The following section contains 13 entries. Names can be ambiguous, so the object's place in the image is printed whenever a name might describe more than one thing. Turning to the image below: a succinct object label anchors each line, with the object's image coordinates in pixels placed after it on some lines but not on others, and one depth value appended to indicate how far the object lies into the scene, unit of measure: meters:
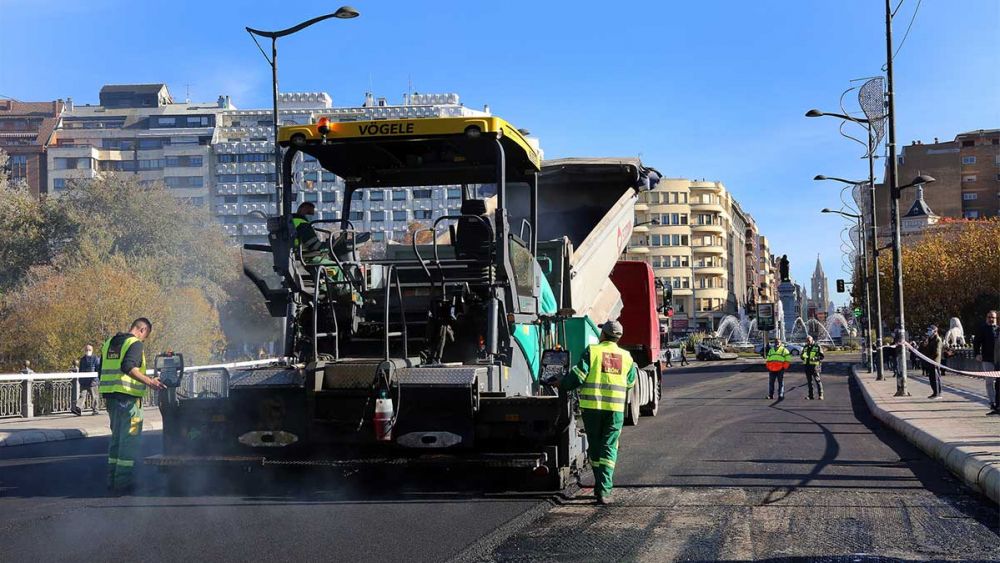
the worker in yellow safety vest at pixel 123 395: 8.71
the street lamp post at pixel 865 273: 38.41
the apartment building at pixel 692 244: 114.69
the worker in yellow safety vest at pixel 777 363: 22.70
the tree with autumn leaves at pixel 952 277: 49.44
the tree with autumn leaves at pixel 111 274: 29.73
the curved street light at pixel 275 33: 19.78
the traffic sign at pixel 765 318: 59.41
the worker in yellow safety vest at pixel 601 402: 8.02
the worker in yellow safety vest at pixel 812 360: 23.36
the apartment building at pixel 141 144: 99.19
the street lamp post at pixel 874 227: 30.89
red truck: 16.00
